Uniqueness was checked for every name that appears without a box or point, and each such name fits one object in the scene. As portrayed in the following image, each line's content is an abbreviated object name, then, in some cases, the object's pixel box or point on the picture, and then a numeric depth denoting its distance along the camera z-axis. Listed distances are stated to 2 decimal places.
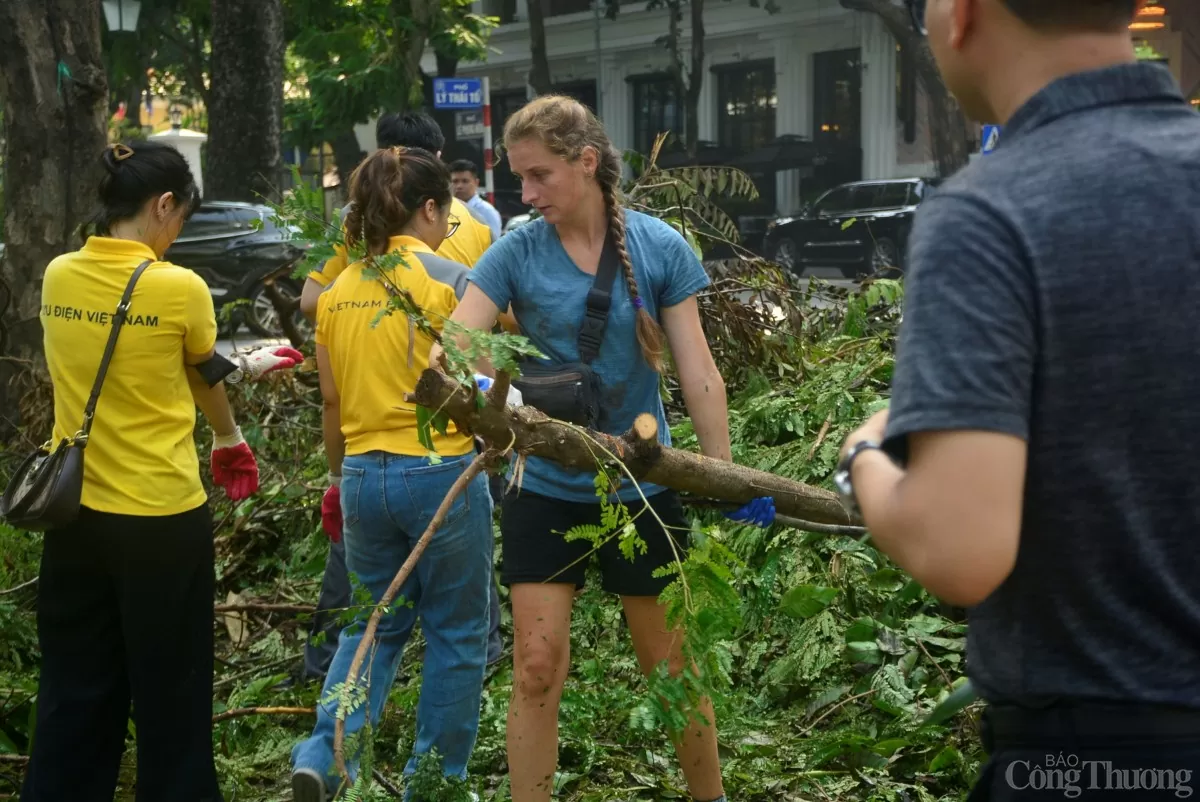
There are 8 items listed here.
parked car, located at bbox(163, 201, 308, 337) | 16.52
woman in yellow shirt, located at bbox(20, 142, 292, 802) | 3.42
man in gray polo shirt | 1.38
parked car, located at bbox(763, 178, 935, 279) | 21.52
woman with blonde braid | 3.35
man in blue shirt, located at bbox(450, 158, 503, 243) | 7.27
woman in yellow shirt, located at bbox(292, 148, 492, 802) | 3.69
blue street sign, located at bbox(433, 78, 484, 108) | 20.47
